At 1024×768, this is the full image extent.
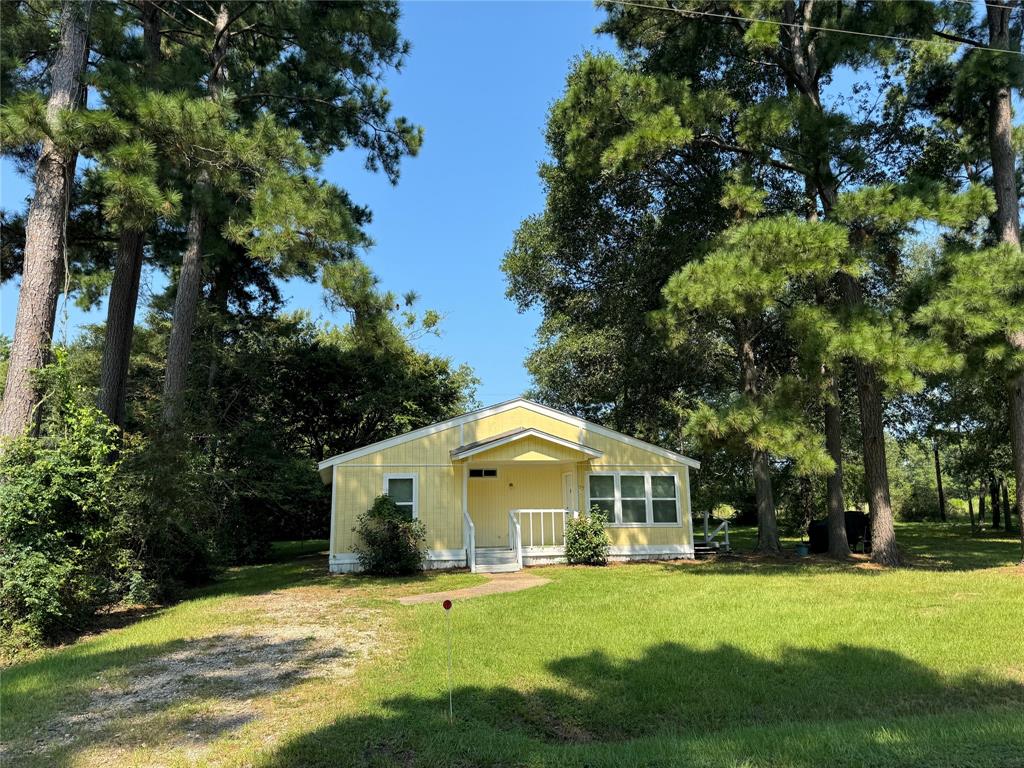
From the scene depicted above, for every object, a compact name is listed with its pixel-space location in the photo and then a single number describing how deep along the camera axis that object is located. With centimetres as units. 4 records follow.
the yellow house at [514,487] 1413
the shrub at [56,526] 665
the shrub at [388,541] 1309
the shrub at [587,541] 1434
